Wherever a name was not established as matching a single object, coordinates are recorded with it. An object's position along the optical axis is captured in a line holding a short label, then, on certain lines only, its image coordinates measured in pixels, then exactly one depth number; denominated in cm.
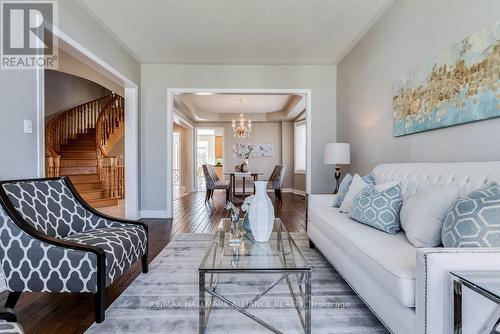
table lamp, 379
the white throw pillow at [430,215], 160
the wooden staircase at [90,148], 595
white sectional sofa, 108
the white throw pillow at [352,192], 265
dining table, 650
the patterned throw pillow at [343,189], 283
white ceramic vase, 196
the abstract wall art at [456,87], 183
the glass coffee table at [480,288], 91
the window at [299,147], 847
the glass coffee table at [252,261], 148
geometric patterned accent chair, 167
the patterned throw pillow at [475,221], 123
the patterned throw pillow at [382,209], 195
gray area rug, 163
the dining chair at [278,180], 660
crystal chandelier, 764
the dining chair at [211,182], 635
